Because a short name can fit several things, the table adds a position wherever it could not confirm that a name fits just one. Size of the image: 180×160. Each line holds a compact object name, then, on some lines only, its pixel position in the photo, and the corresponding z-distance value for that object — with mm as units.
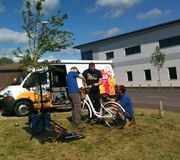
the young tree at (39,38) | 6346
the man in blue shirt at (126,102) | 5475
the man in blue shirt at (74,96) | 5126
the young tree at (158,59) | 23012
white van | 7994
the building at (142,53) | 22625
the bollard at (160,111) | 6392
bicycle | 5270
